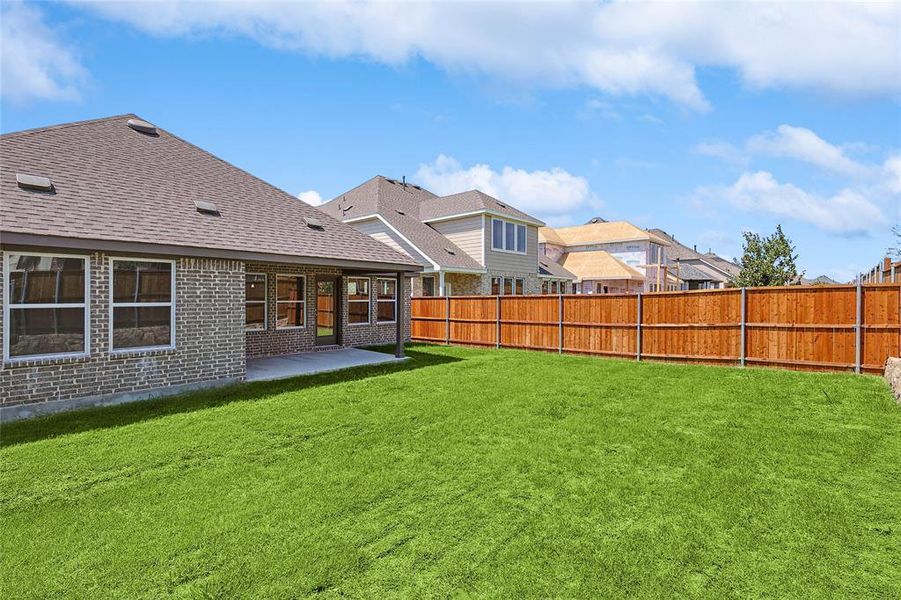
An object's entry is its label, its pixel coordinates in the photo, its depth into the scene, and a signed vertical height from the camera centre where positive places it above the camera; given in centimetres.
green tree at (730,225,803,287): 2208 +190
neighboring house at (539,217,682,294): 3316 +339
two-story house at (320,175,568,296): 2194 +315
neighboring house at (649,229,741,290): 4416 +340
